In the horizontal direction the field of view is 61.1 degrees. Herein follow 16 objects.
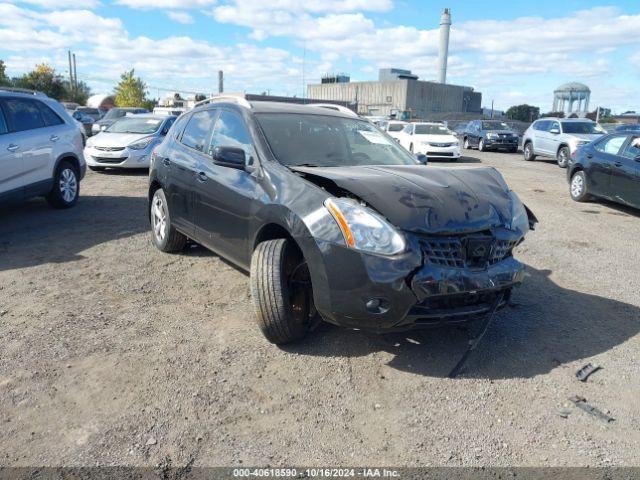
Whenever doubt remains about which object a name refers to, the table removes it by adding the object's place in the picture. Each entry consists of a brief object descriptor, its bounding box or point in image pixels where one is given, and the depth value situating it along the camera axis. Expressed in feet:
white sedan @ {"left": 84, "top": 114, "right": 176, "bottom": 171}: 43.50
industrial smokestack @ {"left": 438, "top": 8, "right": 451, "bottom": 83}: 325.62
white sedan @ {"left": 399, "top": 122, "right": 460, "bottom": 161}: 63.10
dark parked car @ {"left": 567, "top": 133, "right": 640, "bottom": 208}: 30.14
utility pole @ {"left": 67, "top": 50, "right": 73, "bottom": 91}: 221.25
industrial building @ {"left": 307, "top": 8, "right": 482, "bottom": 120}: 306.35
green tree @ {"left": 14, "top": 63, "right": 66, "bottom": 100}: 172.96
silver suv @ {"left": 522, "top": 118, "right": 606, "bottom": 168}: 60.78
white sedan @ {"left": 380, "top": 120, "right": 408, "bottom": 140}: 75.92
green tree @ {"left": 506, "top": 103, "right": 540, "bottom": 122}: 313.38
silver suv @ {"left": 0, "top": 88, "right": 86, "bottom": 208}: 24.18
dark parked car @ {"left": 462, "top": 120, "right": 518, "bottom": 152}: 83.20
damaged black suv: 10.81
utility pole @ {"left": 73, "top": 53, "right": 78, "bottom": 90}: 219.61
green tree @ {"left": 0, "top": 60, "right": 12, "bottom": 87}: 157.28
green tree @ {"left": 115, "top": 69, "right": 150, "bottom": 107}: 207.82
